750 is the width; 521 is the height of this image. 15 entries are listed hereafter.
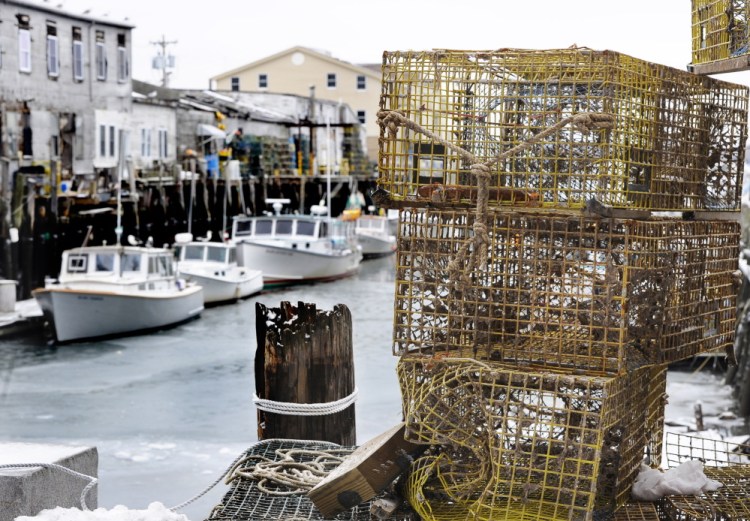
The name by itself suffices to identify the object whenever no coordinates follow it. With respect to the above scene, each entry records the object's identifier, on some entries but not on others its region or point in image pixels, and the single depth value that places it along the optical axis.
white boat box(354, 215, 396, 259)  50.41
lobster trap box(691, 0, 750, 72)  4.66
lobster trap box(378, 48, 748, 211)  4.27
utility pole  62.19
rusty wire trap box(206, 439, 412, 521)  4.71
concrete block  4.57
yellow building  68.44
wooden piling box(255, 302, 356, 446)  5.89
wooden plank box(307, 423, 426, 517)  4.55
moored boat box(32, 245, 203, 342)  26.22
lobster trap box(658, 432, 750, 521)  4.51
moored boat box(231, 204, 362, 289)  38.44
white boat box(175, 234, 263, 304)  32.53
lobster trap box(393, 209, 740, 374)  4.28
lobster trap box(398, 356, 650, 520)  4.16
